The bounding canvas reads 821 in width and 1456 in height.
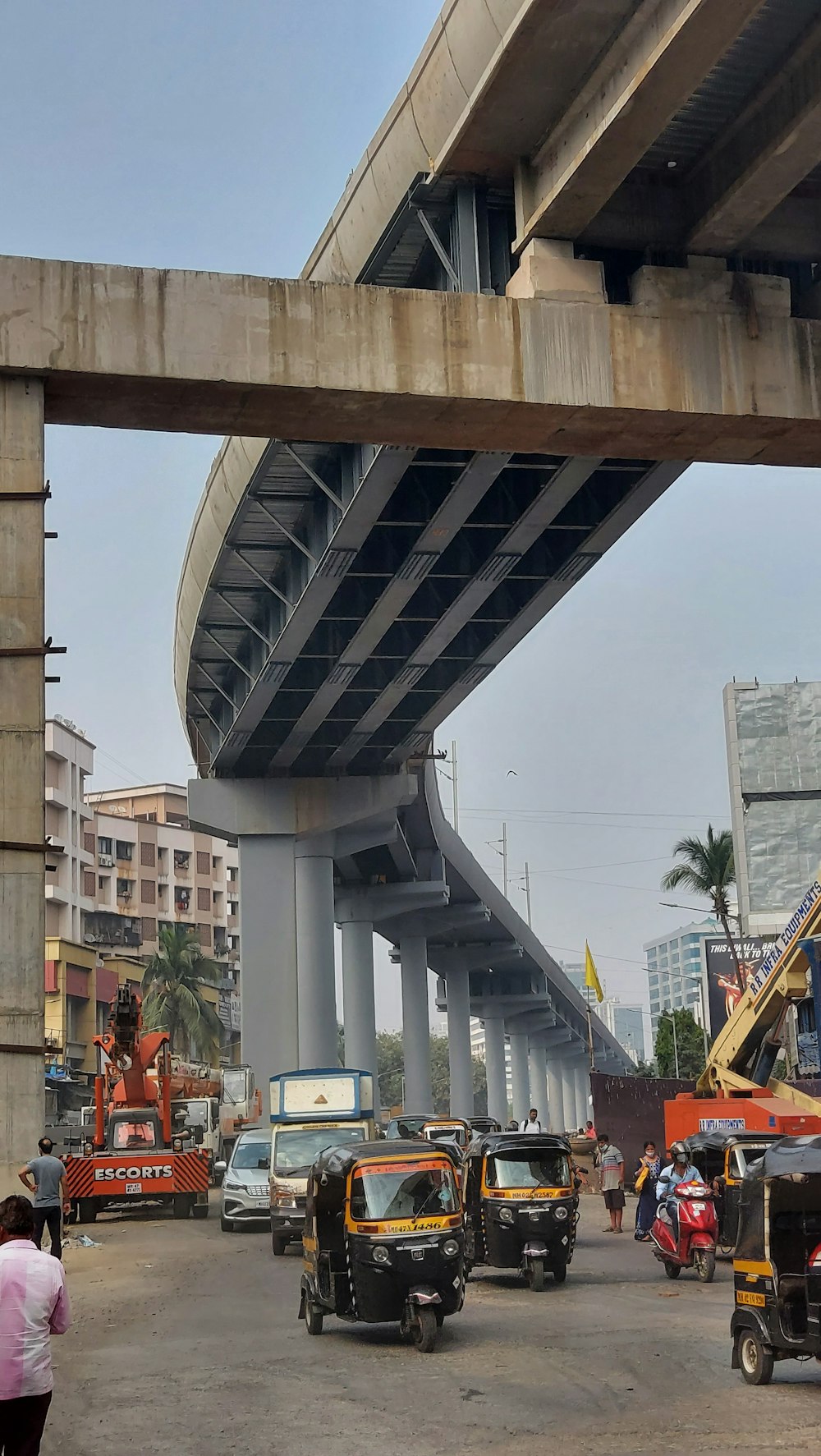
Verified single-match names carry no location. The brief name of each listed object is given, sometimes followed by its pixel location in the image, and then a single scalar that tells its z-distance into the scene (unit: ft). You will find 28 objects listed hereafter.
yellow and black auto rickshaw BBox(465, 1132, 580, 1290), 58.59
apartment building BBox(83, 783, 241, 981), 328.29
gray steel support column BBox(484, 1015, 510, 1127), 390.42
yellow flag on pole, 194.24
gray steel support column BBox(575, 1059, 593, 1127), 587.60
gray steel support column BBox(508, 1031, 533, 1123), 422.41
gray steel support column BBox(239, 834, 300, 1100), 146.41
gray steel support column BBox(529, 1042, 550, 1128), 450.71
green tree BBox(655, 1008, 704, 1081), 247.29
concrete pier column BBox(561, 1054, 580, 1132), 573.74
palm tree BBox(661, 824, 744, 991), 192.44
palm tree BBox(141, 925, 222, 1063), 281.74
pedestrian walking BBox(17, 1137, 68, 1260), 63.87
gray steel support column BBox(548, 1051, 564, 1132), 515.50
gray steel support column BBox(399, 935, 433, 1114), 263.49
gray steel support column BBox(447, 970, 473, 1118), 317.01
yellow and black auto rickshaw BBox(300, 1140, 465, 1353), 44.65
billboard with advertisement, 183.11
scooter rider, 60.29
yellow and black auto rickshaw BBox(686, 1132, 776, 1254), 63.31
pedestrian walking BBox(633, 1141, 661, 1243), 71.92
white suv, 92.17
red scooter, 59.98
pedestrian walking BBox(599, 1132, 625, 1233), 83.46
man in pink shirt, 23.03
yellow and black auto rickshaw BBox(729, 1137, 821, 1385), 34.99
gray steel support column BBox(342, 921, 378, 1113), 222.48
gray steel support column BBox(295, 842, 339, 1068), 149.07
